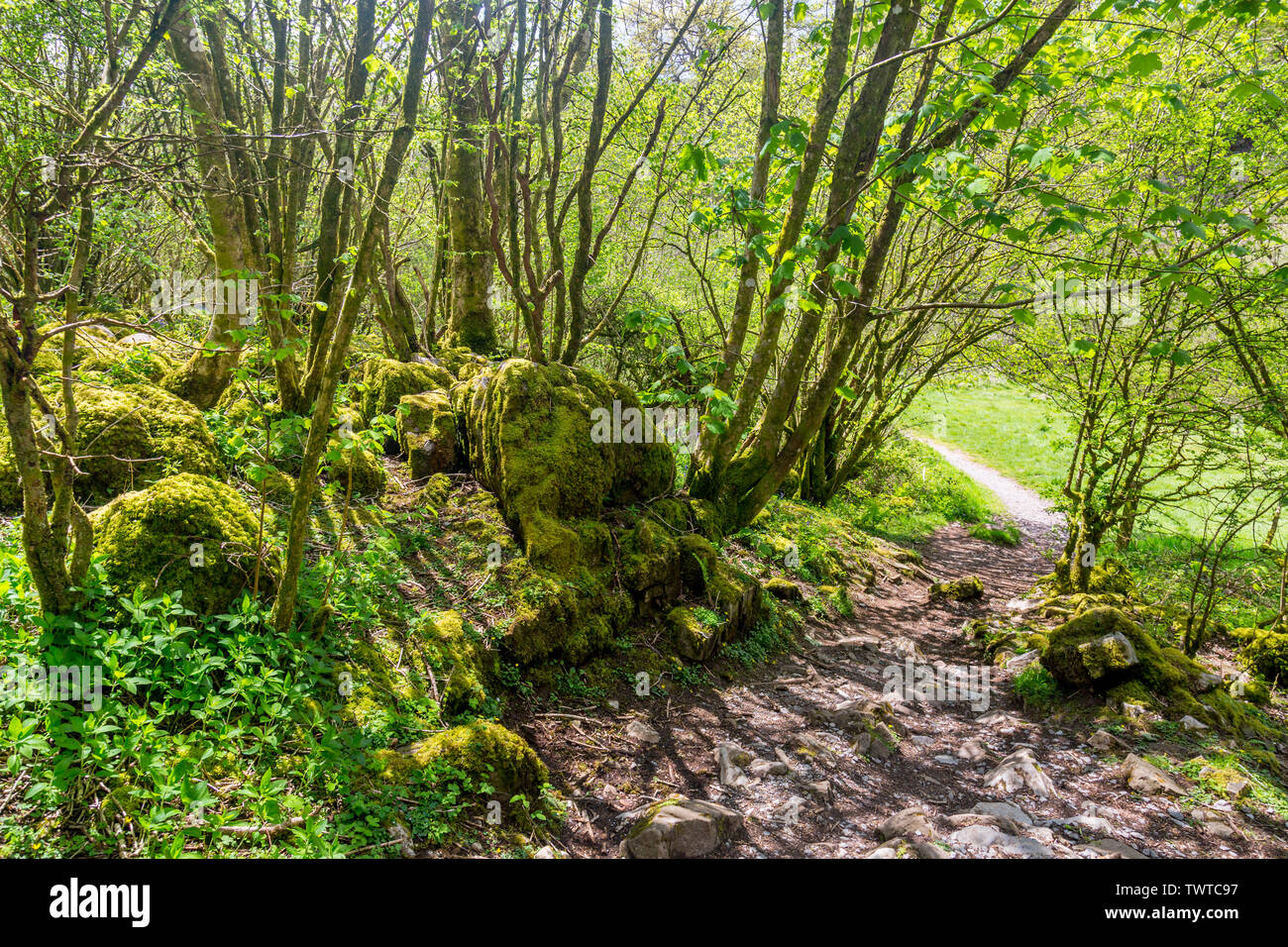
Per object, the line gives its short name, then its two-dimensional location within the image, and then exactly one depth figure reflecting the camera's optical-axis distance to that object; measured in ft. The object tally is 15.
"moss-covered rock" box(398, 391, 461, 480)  19.12
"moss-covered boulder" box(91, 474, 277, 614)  10.06
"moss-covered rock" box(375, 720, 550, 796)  9.66
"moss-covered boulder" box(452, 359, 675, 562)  16.90
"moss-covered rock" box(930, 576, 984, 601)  27.25
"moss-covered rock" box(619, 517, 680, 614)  17.40
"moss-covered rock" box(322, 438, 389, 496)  16.88
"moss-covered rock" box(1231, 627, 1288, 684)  19.72
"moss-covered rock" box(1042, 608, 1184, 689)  16.92
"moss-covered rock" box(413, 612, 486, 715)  12.02
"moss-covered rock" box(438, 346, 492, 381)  23.83
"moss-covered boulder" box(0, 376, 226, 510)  12.26
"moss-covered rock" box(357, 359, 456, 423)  20.75
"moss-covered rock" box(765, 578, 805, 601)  21.97
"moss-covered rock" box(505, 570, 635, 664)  14.21
